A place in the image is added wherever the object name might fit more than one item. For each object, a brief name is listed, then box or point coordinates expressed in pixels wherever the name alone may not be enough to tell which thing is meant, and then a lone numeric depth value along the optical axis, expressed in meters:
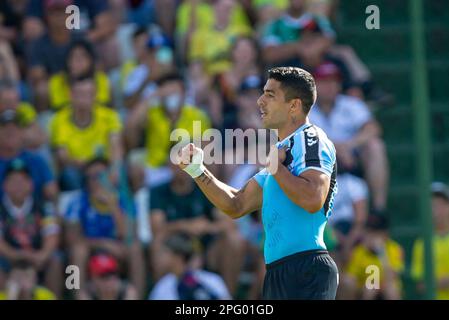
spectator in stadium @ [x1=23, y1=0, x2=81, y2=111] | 20.08
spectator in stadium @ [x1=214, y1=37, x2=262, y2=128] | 19.77
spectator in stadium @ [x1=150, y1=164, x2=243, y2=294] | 18.37
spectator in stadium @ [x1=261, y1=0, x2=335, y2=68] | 20.20
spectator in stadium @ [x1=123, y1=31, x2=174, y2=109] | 19.89
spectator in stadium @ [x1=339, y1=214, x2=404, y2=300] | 18.20
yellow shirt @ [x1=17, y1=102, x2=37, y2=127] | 19.45
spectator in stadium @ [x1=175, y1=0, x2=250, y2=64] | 20.67
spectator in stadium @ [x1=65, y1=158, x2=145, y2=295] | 18.55
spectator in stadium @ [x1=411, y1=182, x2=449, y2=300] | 18.69
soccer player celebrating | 11.11
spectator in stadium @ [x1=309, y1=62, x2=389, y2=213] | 19.23
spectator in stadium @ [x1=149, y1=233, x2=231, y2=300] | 17.69
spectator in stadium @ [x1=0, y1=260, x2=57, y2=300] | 18.00
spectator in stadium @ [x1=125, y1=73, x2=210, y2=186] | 19.27
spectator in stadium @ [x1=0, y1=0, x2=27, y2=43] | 20.64
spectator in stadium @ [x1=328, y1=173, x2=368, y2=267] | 18.58
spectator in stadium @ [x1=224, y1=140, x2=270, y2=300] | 18.42
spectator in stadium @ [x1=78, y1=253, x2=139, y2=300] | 17.95
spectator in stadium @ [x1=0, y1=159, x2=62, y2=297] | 18.37
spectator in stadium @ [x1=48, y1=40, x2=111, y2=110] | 19.92
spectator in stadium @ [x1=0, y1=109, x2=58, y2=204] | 18.98
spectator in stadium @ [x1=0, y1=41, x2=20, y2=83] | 19.97
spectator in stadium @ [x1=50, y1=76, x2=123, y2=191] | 19.16
